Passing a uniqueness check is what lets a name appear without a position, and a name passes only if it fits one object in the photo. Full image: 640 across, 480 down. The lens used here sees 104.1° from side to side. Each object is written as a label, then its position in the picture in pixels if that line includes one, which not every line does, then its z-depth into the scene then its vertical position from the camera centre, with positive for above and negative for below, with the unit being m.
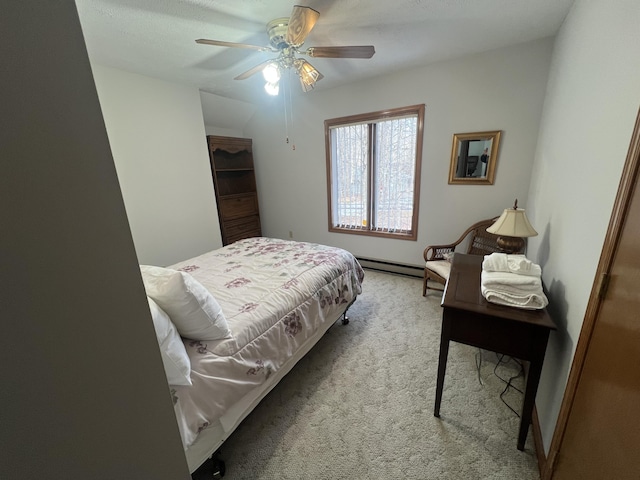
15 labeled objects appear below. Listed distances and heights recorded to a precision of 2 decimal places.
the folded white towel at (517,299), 1.17 -0.60
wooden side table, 1.12 -0.73
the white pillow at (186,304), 1.13 -0.55
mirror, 2.54 +0.15
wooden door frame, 0.79 -0.38
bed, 1.10 -0.81
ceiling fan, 1.57 +0.89
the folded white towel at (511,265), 1.32 -0.50
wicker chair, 2.60 -0.82
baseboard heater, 3.32 -1.26
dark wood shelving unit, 3.77 -0.13
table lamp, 1.67 -0.36
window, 3.00 +0.05
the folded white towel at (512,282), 1.20 -0.53
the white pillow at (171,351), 0.97 -0.66
